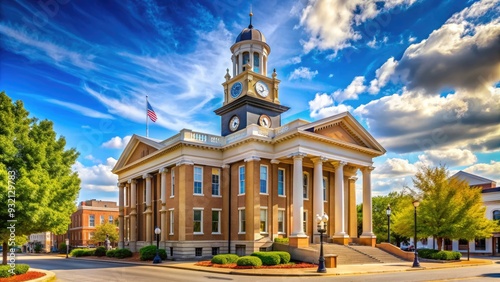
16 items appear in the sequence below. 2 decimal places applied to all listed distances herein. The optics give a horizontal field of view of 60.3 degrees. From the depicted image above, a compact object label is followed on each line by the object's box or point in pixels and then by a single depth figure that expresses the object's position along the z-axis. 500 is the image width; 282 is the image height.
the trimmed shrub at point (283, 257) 31.19
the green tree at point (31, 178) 20.58
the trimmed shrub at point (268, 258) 29.94
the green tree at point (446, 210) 39.38
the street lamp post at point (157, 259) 34.91
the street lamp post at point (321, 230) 26.53
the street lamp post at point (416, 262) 31.19
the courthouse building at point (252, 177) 37.47
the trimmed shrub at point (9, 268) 19.89
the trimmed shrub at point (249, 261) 28.58
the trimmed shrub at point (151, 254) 37.56
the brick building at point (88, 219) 90.31
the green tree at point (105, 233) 76.75
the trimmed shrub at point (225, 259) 30.91
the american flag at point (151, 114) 45.22
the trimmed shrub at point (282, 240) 36.59
